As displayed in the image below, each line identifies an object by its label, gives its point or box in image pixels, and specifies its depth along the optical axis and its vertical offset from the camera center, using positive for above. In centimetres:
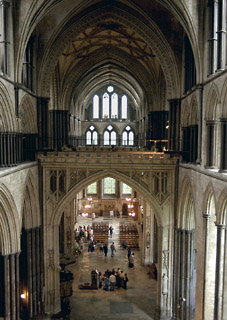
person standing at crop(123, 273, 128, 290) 1838 -777
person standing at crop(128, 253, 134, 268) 2133 -776
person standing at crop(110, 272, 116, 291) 1821 -773
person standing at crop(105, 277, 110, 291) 1819 -778
